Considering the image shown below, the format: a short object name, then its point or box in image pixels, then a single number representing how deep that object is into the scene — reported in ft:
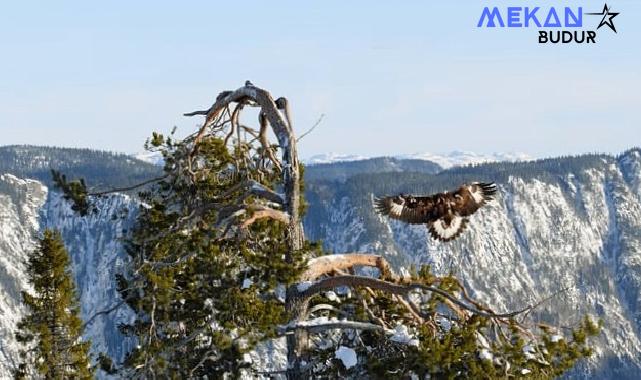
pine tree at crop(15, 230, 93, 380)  138.31
